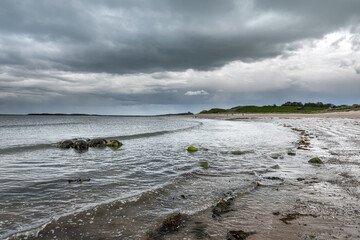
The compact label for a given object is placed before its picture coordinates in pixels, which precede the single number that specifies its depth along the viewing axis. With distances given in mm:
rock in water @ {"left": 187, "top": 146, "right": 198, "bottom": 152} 14914
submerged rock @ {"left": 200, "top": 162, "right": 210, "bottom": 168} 10195
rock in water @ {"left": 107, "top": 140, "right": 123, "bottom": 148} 17747
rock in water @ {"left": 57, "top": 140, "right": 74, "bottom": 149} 16966
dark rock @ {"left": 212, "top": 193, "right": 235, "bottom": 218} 5095
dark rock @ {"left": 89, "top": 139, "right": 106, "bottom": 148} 17664
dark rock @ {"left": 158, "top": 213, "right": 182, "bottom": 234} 4281
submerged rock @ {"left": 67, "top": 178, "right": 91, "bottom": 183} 7910
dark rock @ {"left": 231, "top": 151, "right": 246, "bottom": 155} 13357
